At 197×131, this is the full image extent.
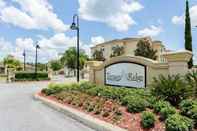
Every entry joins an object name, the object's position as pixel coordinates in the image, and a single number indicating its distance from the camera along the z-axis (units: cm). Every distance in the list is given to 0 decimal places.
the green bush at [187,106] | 368
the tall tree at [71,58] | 4264
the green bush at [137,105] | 428
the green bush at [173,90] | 446
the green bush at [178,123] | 309
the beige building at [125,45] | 3338
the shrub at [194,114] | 342
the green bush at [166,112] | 368
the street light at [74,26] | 1028
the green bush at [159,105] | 407
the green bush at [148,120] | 351
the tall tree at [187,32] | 1627
